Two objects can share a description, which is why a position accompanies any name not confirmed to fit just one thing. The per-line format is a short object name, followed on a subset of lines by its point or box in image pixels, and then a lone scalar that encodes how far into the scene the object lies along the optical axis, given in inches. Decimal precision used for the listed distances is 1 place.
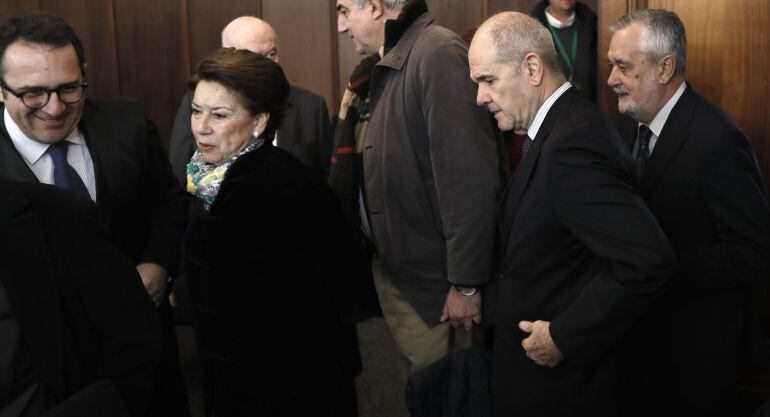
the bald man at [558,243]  70.4
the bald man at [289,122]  146.6
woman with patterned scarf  83.3
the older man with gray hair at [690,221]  86.8
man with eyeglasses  81.6
